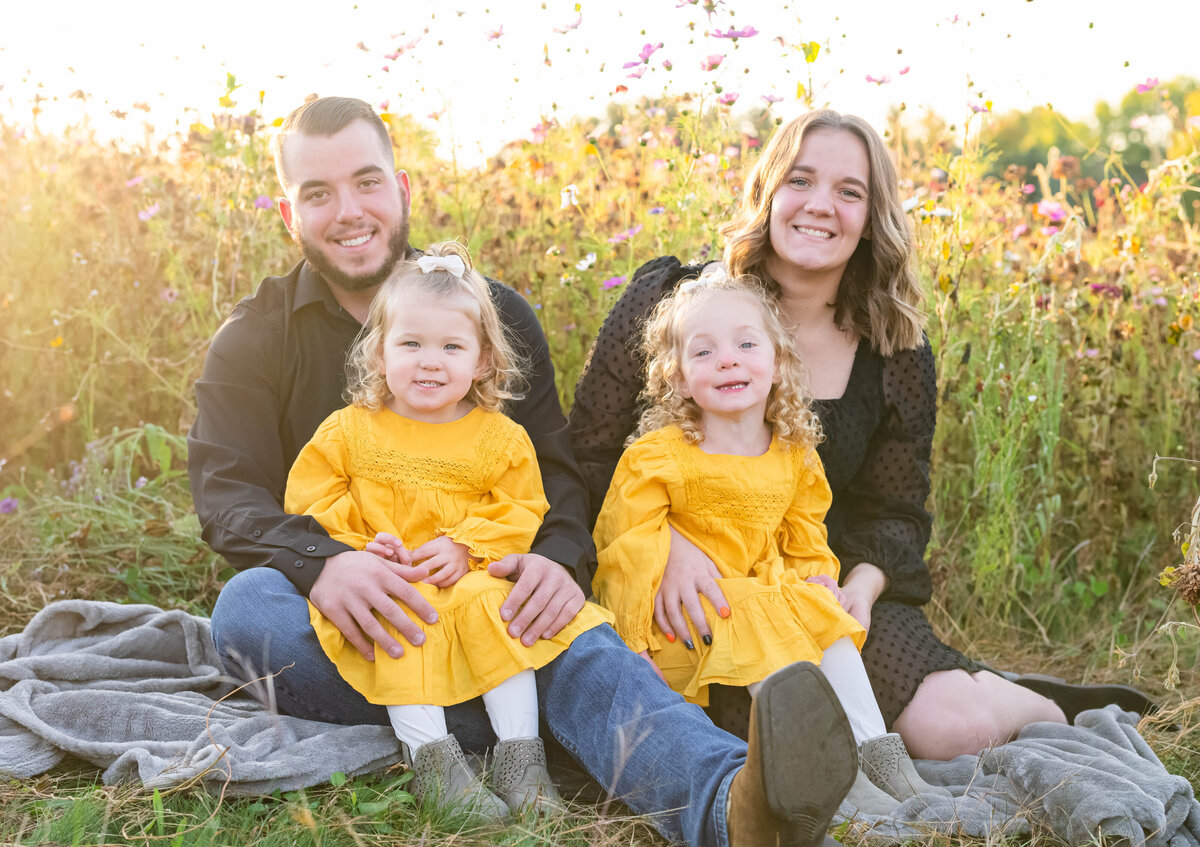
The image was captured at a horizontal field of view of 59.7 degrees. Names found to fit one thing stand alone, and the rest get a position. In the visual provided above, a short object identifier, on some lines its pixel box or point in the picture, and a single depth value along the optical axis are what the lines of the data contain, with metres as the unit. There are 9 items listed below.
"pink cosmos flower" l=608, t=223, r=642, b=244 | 3.67
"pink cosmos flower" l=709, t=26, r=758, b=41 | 3.34
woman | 2.69
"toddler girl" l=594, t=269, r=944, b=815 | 2.44
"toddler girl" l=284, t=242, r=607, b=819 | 2.29
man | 1.79
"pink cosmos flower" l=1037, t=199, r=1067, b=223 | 3.78
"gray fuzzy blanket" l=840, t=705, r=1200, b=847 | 2.11
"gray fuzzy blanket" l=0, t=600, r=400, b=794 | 2.26
